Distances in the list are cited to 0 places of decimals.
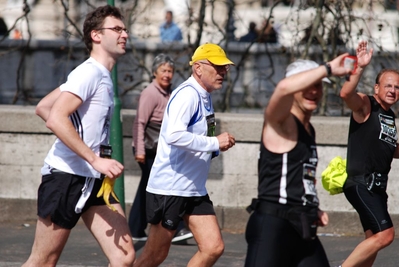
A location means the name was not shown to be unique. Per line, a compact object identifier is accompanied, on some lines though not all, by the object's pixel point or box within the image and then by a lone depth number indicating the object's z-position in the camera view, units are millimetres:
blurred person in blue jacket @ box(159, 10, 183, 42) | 24844
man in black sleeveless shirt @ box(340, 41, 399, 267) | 12211
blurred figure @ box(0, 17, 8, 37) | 30448
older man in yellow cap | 10906
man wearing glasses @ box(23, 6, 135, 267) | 9969
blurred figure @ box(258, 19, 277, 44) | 21578
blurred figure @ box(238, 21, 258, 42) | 23906
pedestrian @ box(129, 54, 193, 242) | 16031
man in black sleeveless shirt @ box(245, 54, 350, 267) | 9000
